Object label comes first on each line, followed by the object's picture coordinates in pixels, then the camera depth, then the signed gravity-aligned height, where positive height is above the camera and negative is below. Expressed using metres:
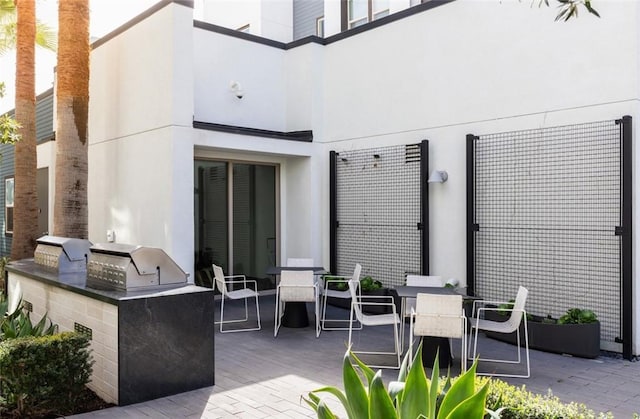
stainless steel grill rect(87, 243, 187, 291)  4.67 -0.48
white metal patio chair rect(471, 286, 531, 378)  5.27 -1.12
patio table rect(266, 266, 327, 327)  7.38 -1.38
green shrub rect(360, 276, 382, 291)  8.33 -1.09
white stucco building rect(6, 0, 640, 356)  6.46 +1.43
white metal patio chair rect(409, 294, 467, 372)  4.88 -0.93
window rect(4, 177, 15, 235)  14.44 +0.32
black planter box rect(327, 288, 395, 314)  8.17 -1.44
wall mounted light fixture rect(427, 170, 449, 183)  7.71 +0.58
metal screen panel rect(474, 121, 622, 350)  6.14 -0.03
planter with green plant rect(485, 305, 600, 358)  5.93 -1.35
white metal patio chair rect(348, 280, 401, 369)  5.49 -1.10
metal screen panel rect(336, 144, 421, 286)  8.30 +0.07
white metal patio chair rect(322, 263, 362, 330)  7.38 -1.12
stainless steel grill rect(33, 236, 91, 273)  5.79 -0.43
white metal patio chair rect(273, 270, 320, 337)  6.68 -0.89
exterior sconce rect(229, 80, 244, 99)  9.48 +2.29
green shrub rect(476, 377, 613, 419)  2.54 -0.95
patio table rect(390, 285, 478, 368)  5.45 -1.38
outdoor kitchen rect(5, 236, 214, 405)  4.31 -0.91
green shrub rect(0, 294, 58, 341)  4.35 -0.94
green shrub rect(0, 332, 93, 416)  3.88 -1.18
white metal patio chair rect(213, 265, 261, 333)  6.89 -1.03
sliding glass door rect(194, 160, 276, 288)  9.15 -0.02
